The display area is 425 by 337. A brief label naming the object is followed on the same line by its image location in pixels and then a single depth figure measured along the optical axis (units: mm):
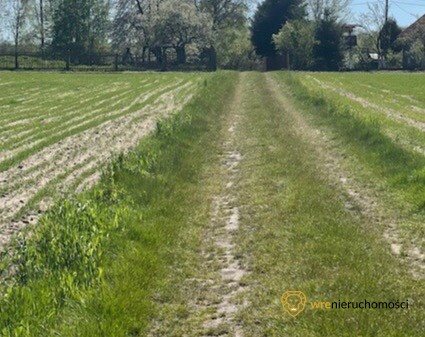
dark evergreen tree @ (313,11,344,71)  70562
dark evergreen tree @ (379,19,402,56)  81688
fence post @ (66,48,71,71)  73188
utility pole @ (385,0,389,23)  84050
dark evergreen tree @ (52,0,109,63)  82812
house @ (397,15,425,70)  73625
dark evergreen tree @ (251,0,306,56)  74375
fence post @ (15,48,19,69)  74188
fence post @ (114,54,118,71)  73538
